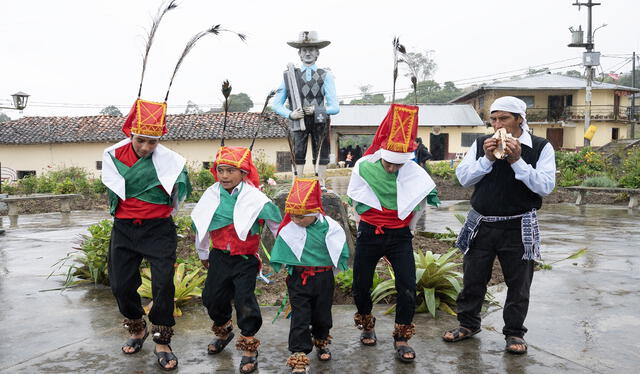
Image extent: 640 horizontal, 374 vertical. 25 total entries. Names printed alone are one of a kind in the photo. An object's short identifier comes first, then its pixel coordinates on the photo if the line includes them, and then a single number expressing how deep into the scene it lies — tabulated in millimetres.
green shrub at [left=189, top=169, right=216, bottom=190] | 17922
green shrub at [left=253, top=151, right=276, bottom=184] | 18906
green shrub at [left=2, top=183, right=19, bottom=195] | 17269
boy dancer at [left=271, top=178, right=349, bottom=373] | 3699
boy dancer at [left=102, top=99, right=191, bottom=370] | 3795
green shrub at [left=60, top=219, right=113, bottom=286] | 5871
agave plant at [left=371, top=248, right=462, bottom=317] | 4883
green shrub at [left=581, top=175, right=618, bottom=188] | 15417
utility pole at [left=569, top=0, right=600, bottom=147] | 29359
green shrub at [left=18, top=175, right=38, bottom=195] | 17609
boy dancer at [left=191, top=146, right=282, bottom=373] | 3727
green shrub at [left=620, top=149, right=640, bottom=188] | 15117
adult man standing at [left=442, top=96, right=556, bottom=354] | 3885
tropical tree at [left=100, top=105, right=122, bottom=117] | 49906
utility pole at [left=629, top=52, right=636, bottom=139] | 36531
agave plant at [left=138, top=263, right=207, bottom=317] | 5000
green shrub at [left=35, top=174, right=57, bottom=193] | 17797
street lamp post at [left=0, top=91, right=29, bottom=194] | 16812
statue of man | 6480
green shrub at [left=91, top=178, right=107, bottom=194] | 17375
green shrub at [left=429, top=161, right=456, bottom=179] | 21656
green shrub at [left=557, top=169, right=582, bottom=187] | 17297
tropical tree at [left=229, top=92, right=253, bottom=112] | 49109
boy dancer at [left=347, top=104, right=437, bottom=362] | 3912
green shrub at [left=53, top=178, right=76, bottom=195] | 16388
